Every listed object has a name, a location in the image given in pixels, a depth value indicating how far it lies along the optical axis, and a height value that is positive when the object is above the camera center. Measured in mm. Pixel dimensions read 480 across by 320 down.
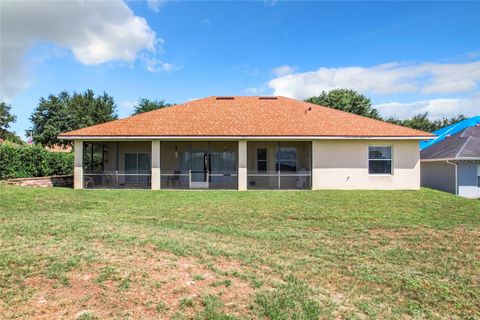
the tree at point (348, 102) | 38394 +6741
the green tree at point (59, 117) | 33969 +4588
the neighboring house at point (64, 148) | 36038 +1445
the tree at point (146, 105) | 41031 +6786
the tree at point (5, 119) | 54153 +6859
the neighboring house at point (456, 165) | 17484 -279
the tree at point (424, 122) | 46625 +5340
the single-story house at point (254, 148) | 17516 +684
